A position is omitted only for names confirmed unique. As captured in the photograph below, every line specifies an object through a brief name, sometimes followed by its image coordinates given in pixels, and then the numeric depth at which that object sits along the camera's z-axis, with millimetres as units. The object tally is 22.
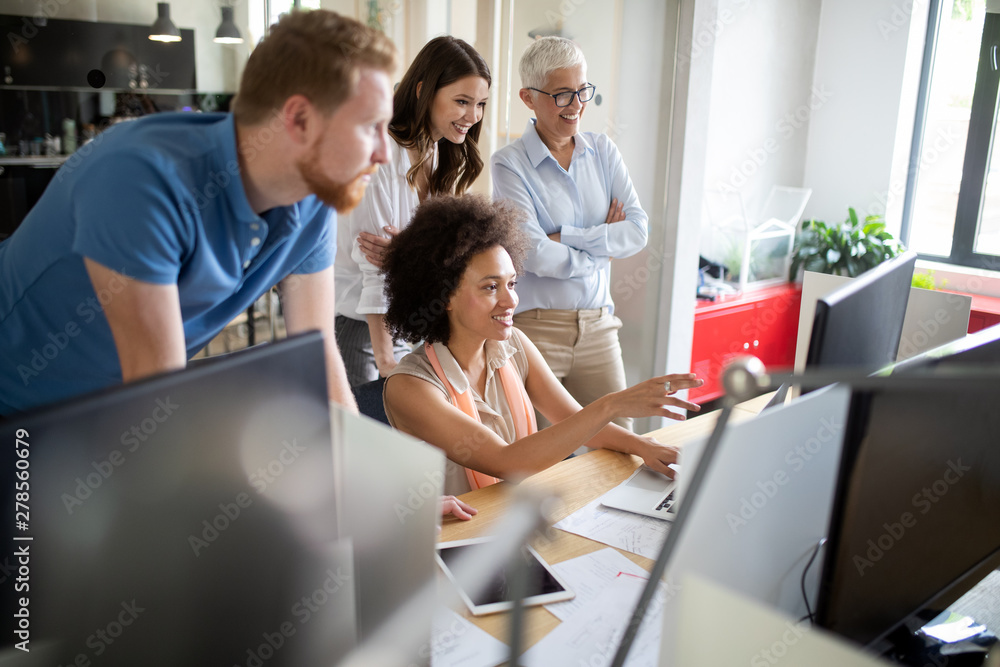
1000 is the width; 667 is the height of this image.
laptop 1536
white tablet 1190
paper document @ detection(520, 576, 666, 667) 1083
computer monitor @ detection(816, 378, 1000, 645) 862
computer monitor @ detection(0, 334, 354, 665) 543
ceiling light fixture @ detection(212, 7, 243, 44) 2365
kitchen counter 2117
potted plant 4195
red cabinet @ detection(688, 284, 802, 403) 3941
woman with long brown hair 2117
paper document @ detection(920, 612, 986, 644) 1170
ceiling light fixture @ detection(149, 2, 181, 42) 2270
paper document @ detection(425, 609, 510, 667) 1067
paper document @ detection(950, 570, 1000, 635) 1258
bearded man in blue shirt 970
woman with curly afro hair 1670
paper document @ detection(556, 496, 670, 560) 1400
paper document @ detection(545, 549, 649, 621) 1211
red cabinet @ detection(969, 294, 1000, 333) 3590
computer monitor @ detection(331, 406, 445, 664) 688
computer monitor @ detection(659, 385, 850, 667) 763
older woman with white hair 2455
